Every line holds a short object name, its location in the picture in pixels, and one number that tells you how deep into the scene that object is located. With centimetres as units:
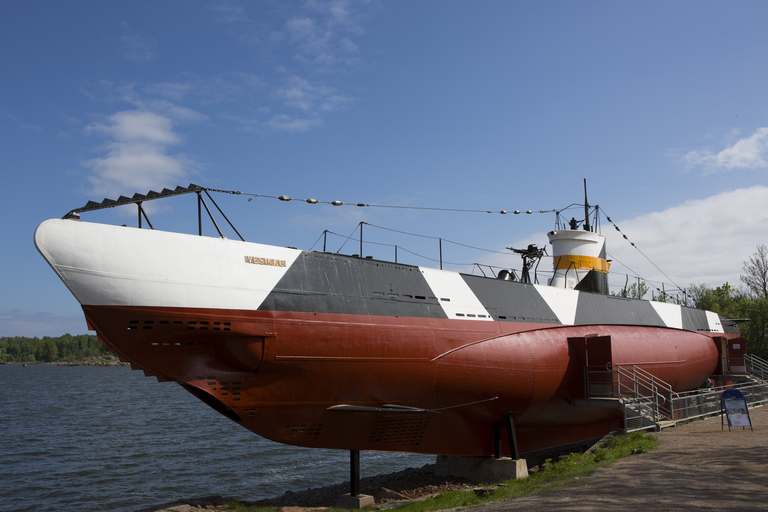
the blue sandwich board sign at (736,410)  1370
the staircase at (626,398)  1442
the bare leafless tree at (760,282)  5566
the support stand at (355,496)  1335
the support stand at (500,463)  1359
